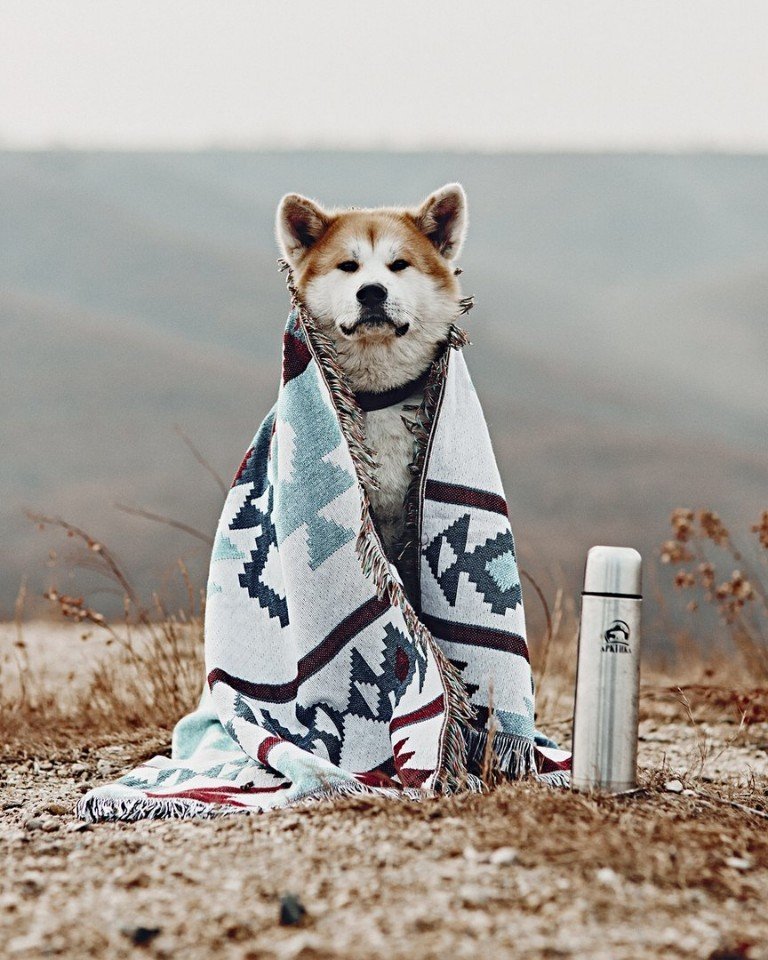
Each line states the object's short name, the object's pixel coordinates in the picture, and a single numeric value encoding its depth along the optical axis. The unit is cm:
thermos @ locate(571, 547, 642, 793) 291
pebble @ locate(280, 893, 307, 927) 207
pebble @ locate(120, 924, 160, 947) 203
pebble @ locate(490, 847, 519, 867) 232
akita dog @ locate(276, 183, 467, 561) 354
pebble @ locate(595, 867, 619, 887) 223
